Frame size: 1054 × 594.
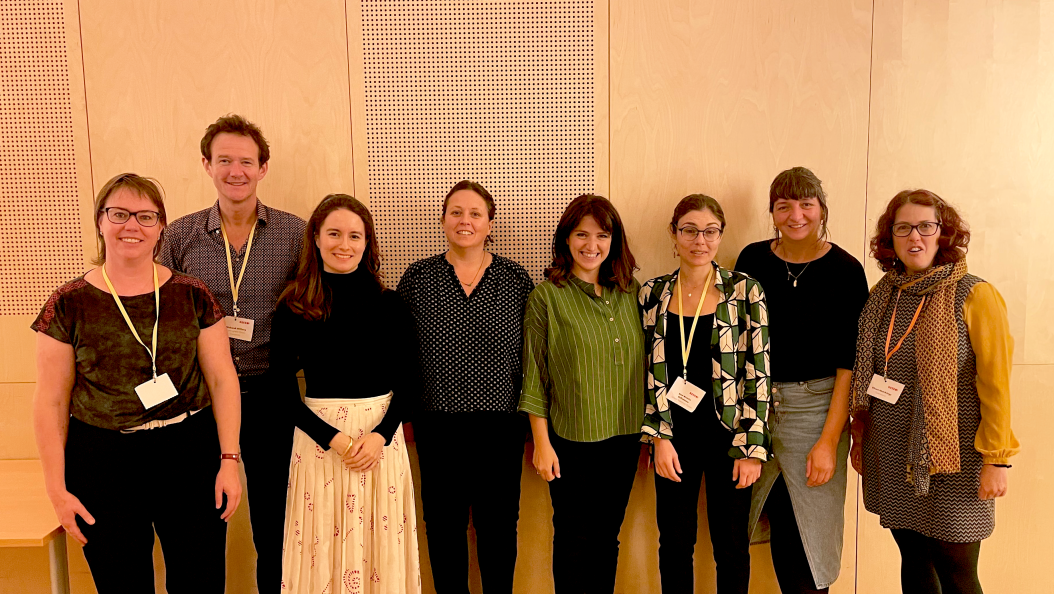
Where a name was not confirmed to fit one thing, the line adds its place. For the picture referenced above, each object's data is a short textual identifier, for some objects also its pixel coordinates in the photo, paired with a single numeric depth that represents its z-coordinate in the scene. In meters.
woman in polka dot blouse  2.40
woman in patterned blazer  2.29
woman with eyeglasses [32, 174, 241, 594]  1.91
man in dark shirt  2.41
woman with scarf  2.07
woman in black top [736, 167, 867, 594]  2.38
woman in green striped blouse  2.39
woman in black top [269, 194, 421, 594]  2.23
